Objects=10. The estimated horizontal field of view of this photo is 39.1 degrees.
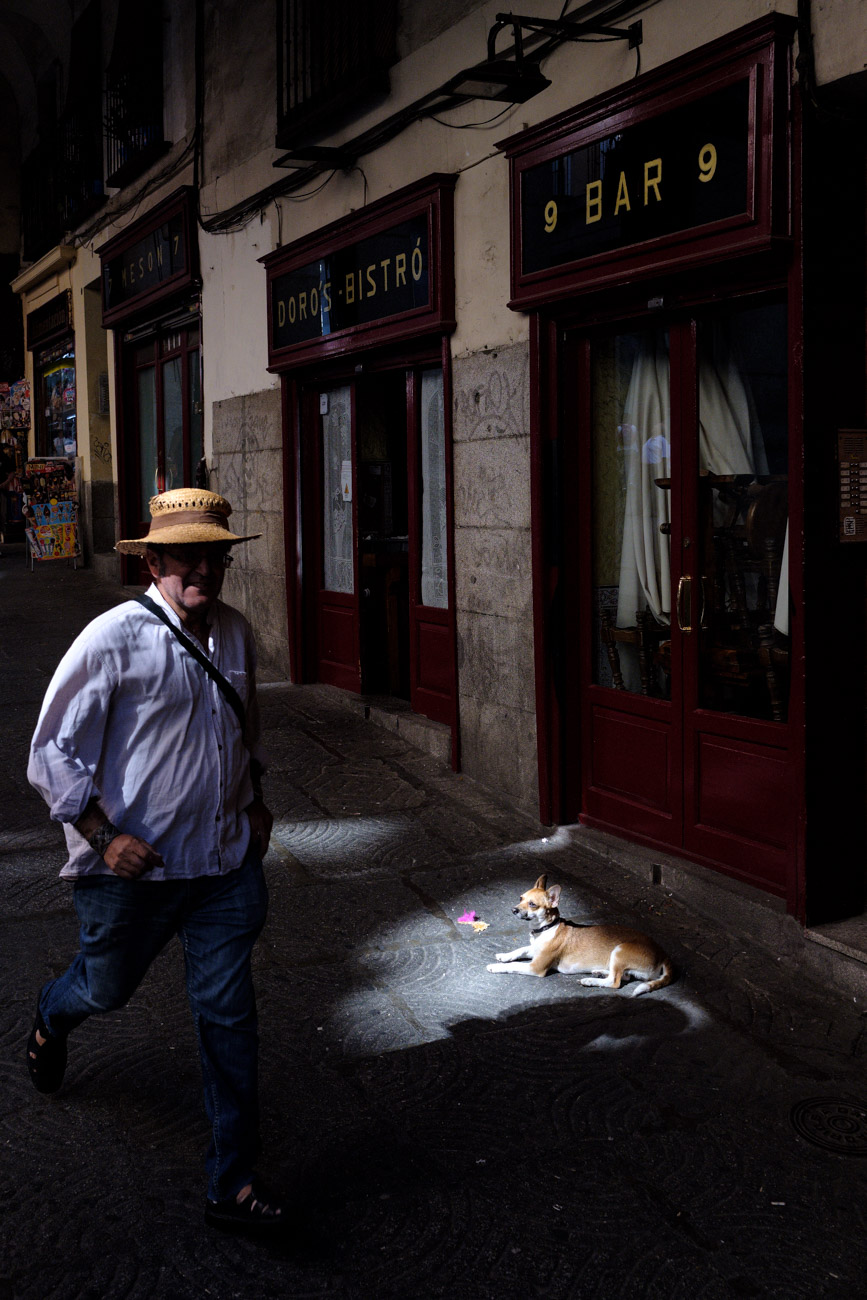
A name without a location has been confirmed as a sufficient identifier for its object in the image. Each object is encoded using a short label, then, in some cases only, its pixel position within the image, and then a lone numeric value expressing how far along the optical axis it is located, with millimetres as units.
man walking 3119
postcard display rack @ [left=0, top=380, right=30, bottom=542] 20141
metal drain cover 3665
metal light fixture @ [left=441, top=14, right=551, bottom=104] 5992
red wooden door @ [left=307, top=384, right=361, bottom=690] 9484
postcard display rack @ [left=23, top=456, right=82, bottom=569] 16125
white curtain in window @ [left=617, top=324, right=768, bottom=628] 5555
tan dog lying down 4762
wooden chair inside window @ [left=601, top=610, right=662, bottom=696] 6184
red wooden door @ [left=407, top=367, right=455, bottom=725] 8180
